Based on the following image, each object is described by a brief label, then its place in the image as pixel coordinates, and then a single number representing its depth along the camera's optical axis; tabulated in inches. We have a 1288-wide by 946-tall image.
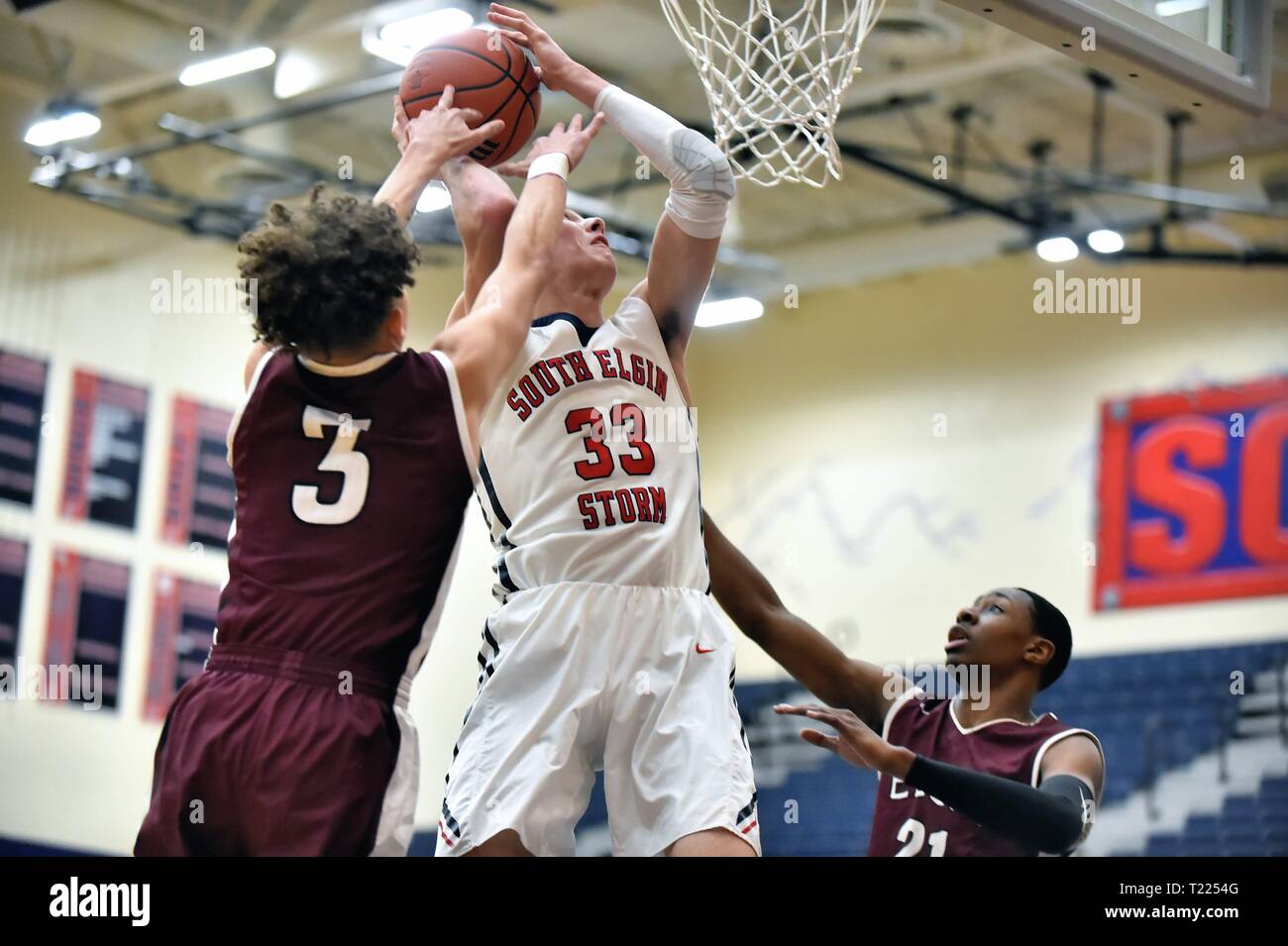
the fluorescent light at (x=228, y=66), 382.6
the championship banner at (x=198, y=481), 464.4
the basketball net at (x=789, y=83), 204.4
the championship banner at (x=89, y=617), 437.1
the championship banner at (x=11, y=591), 424.2
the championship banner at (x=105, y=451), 445.1
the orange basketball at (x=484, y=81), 167.2
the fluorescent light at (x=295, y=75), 427.2
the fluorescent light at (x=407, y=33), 368.8
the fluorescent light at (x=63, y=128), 422.0
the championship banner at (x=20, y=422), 430.9
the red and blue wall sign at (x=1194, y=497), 458.6
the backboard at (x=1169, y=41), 197.9
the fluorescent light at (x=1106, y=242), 436.8
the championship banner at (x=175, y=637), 453.7
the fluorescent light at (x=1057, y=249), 460.1
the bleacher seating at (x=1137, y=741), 434.9
